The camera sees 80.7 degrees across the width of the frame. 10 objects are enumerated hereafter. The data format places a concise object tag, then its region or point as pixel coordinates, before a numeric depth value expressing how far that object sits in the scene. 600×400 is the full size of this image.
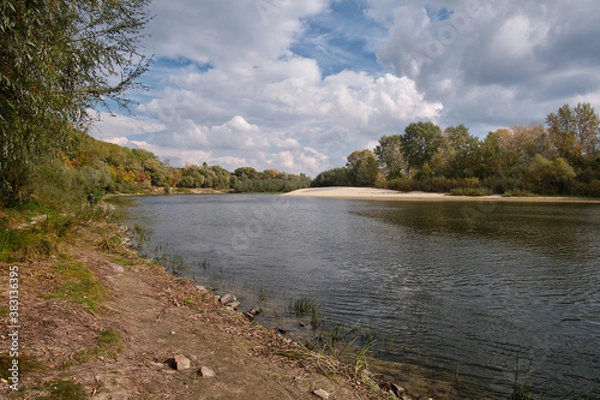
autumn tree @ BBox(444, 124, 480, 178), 69.88
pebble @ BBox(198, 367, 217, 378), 4.62
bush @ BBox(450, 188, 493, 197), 62.91
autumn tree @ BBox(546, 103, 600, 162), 59.31
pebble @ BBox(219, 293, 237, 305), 9.62
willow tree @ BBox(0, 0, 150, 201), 5.80
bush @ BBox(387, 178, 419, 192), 83.25
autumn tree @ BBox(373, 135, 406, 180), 105.75
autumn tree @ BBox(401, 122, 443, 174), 92.61
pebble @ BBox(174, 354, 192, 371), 4.69
